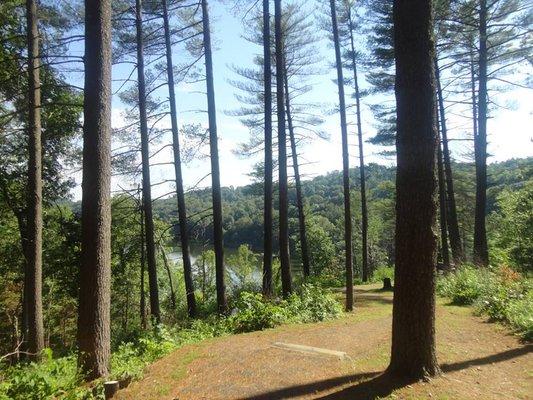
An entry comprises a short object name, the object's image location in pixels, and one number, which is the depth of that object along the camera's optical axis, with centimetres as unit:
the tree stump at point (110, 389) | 489
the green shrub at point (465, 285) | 1091
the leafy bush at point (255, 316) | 857
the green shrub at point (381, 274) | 2122
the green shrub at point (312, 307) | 945
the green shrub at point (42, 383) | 460
